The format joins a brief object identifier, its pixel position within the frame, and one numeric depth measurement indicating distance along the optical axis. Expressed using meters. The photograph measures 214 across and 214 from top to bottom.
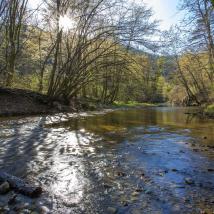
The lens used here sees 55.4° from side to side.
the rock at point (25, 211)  2.77
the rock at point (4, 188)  3.22
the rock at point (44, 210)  2.81
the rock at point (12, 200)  2.98
